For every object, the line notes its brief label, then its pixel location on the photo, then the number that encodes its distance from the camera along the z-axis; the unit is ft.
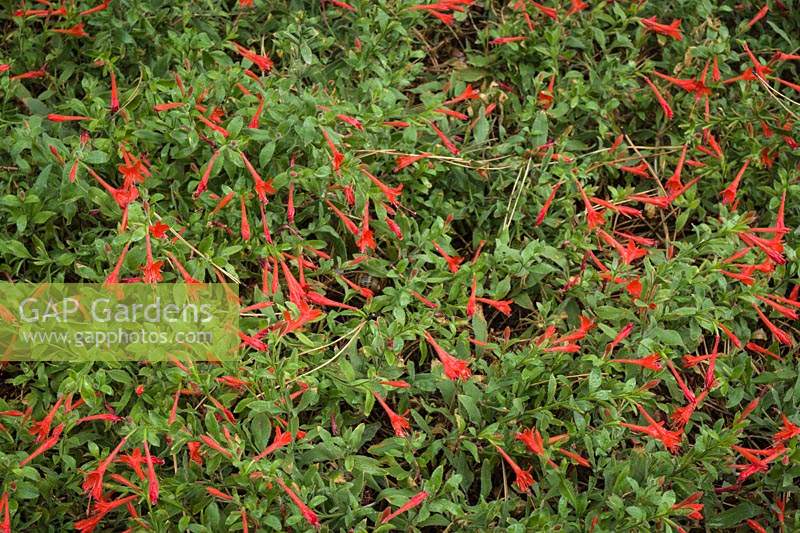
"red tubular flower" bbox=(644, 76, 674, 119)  11.65
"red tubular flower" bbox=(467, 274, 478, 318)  9.65
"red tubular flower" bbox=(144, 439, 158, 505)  8.02
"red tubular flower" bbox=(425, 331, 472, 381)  9.18
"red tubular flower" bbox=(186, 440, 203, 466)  8.64
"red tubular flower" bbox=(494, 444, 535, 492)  8.80
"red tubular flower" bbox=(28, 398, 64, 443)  8.55
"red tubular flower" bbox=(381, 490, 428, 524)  8.50
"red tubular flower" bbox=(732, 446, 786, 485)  9.05
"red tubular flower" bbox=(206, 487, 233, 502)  8.40
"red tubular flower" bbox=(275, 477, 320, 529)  8.16
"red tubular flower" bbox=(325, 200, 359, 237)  9.86
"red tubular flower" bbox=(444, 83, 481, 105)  11.08
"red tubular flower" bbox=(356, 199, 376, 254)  9.70
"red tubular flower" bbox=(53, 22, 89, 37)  10.91
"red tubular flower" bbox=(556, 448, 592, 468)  9.12
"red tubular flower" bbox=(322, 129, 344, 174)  9.67
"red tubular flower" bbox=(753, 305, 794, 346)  10.18
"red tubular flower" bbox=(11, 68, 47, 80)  10.86
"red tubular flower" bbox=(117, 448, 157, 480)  8.27
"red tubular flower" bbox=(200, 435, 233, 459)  8.44
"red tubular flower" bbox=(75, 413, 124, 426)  8.77
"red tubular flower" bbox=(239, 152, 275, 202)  9.58
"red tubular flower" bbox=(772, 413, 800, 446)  9.34
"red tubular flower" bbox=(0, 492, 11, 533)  8.21
